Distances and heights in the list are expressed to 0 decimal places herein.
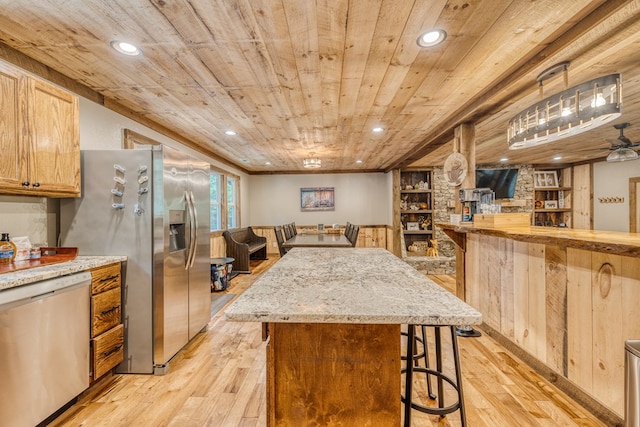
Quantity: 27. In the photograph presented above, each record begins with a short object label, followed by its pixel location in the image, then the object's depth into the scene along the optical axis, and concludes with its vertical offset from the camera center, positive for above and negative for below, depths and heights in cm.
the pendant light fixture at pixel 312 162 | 579 +95
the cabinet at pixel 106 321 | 209 -79
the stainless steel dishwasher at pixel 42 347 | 154 -77
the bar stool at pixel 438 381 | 136 -87
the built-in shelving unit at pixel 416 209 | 746 +5
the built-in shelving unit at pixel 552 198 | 735 +31
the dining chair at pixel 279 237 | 512 -45
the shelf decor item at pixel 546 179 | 739 +78
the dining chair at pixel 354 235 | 498 -41
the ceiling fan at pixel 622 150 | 411 +82
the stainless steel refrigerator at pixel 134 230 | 235 -14
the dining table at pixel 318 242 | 440 -47
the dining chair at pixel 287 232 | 597 -43
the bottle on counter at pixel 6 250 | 190 -24
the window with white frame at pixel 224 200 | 645 +27
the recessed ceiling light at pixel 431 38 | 190 +113
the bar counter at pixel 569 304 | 167 -65
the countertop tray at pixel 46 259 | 179 -32
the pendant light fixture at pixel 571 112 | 164 +61
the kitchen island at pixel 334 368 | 116 -61
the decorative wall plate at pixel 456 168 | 342 +50
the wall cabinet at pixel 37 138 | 183 +50
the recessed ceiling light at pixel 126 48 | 198 +111
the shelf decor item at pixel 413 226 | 752 -37
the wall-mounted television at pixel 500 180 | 717 +73
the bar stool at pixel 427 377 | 197 -109
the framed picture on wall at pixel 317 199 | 853 +36
